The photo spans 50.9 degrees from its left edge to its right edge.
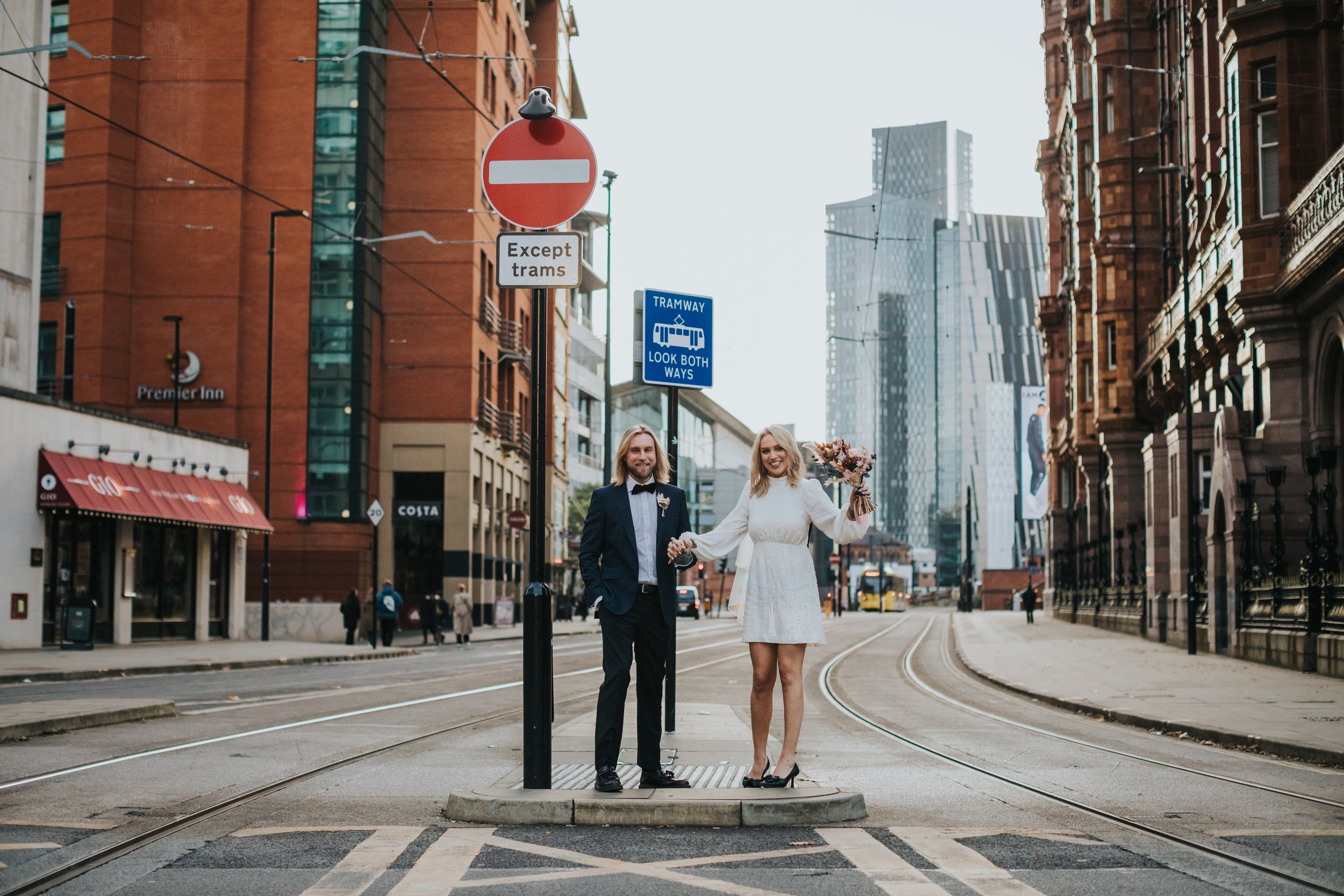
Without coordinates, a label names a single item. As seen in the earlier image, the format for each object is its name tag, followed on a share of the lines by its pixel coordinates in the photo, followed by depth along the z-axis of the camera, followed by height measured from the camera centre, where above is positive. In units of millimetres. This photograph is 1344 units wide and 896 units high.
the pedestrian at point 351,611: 36062 -1197
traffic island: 6898 -1192
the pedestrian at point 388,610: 35250 -1149
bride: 7320 -1
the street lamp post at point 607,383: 41900 +5880
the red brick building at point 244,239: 46094 +10792
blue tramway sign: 10922 +1751
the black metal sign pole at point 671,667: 10664 -795
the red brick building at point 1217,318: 24922 +5456
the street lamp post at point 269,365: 36906 +5481
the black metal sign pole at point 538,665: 7348 -535
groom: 7371 -86
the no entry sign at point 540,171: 7910 +2199
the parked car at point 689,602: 76562 -2097
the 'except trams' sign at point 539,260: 7793 +1686
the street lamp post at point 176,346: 43750 +6908
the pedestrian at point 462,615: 37688 -1396
